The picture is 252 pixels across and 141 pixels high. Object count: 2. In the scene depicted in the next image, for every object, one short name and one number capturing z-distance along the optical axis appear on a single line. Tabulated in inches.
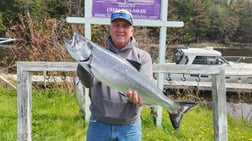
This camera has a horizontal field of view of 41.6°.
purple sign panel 179.3
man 93.7
